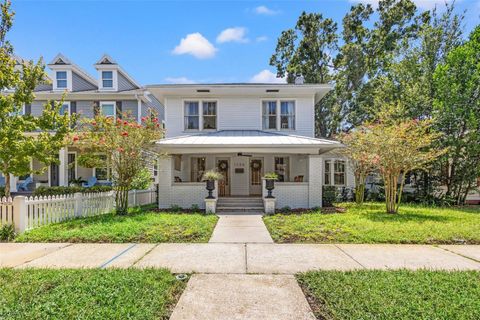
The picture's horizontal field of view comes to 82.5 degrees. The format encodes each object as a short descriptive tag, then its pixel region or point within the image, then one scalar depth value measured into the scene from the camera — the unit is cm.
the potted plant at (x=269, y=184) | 1205
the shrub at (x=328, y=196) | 1394
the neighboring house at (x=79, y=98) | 1877
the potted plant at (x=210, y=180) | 1205
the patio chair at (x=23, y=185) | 1861
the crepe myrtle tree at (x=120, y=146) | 1028
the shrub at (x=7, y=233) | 724
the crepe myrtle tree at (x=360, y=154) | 1123
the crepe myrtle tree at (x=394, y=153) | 1041
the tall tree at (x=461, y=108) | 1352
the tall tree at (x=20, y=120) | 1041
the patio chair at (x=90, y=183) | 1806
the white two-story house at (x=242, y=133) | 1288
